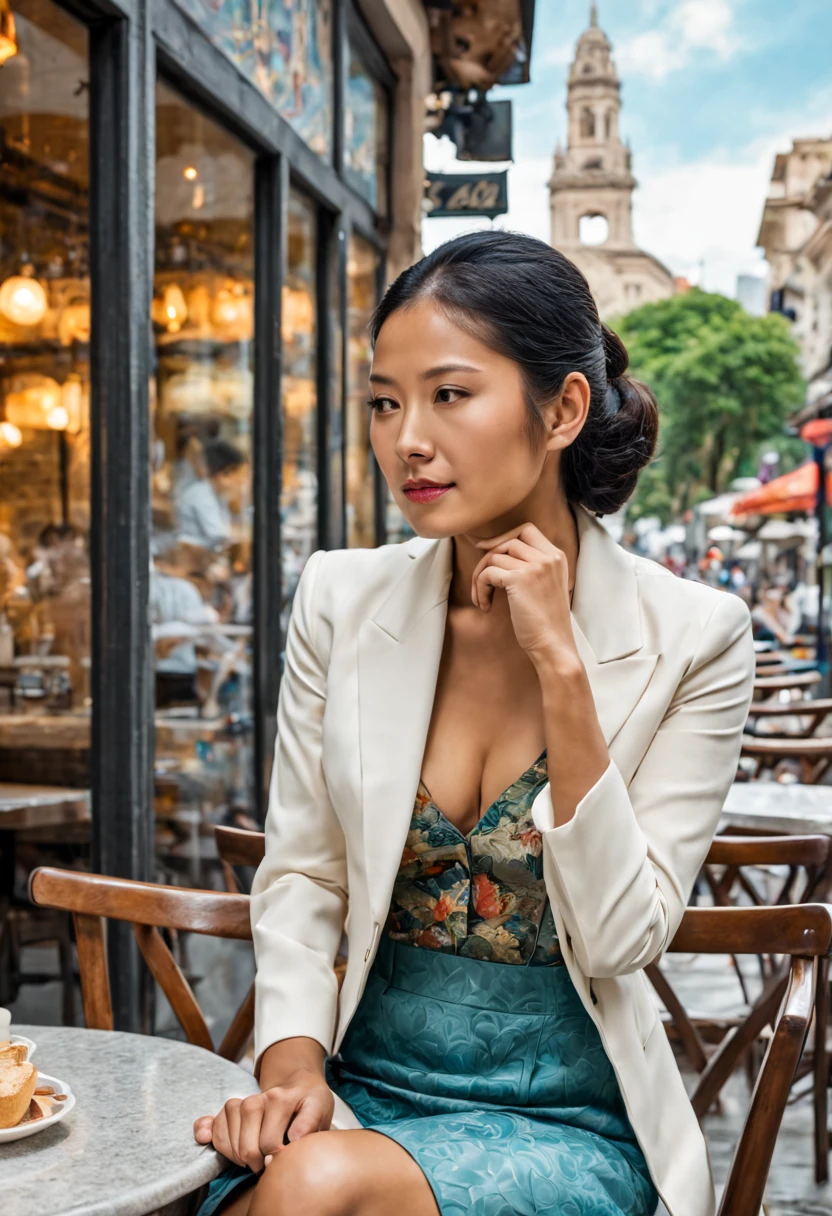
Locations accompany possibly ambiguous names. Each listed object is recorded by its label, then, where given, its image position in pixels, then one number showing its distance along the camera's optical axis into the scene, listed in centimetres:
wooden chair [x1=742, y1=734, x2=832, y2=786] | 444
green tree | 4084
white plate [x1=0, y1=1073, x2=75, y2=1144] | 140
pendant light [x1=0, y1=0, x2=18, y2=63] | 365
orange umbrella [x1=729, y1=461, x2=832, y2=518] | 1642
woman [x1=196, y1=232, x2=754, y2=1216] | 165
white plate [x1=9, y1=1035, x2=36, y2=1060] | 157
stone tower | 9212
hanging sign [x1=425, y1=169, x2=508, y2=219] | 915
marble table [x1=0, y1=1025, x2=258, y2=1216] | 129
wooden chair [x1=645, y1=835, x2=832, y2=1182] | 240
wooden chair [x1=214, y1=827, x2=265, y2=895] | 242
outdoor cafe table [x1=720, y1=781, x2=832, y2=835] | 382
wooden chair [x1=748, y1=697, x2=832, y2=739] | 576
